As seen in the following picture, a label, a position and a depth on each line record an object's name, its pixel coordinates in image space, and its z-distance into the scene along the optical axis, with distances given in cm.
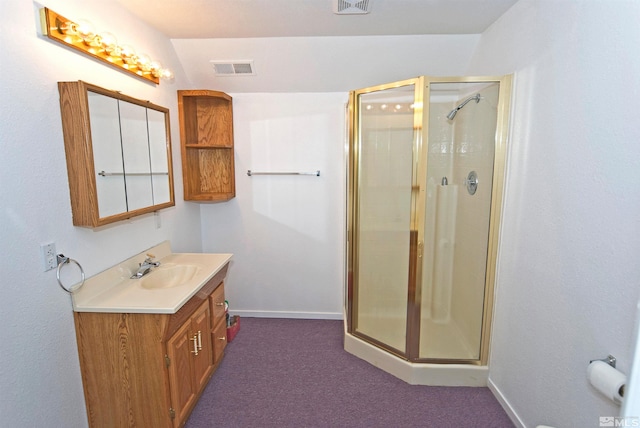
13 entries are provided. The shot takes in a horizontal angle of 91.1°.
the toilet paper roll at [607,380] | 110
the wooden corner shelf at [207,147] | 271
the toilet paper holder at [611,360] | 121
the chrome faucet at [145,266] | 195
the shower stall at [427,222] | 210
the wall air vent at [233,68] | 259
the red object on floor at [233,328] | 275
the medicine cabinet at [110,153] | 149
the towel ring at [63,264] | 146
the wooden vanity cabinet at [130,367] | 156
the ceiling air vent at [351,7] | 188
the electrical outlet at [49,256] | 140
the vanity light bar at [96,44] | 140
